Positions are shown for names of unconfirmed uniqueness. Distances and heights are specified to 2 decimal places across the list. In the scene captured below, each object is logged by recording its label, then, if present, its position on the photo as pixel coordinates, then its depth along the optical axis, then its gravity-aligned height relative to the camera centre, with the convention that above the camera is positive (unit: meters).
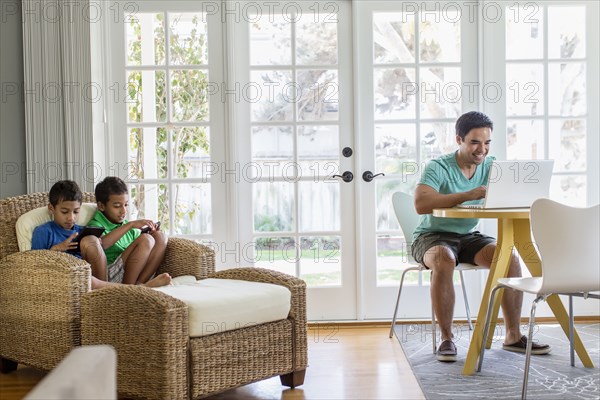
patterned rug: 3.18 -0.95
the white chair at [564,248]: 2.98 -0.35
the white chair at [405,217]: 4.33 -0.33
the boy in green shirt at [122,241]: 3.69 -0.37
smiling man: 3.86 -0.40
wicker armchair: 2.88 -0.65
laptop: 3.45 -0.13
